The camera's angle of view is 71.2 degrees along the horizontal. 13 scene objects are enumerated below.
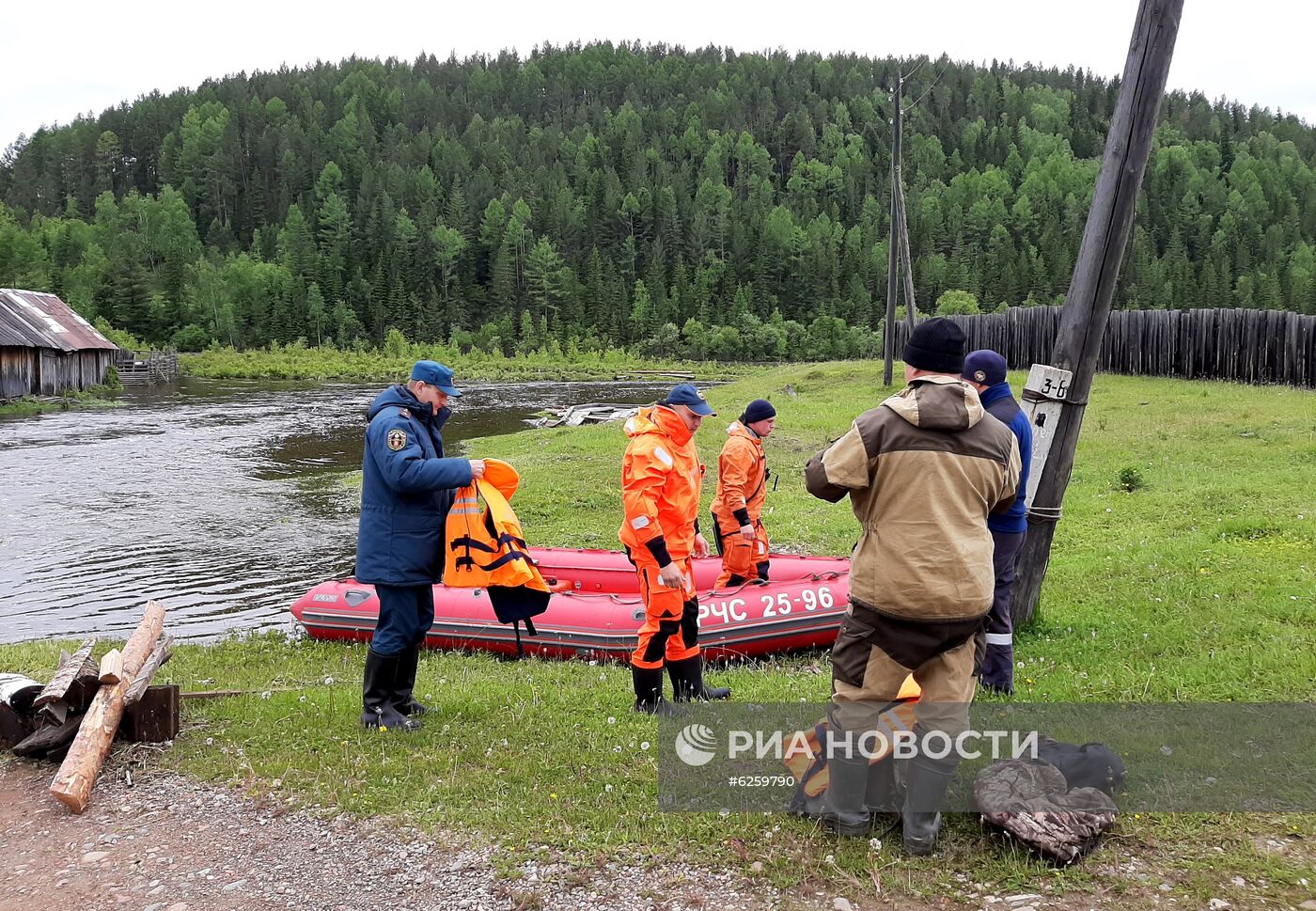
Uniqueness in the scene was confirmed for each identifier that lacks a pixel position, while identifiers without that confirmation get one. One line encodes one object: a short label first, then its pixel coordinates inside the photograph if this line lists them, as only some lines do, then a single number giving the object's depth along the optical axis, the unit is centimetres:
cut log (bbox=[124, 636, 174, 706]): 590
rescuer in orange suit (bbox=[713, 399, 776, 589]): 934
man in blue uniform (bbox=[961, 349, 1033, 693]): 607
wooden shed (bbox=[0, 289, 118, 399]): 4197
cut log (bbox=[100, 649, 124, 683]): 585
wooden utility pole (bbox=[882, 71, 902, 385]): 2783
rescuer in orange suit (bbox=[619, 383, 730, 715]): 604
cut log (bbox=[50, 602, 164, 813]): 507
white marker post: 685
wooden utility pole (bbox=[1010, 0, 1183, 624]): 639
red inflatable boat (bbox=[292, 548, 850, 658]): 849
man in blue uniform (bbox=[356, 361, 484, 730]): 579
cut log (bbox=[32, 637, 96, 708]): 569
